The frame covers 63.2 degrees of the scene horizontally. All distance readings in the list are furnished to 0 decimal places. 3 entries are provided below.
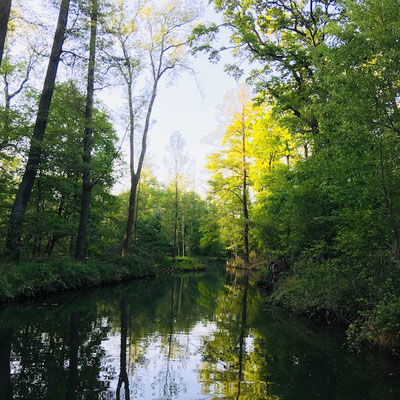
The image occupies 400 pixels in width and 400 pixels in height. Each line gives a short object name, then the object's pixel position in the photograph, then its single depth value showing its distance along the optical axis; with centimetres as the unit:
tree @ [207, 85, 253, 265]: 2761
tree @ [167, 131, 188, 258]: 3353
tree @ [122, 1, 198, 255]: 2028
